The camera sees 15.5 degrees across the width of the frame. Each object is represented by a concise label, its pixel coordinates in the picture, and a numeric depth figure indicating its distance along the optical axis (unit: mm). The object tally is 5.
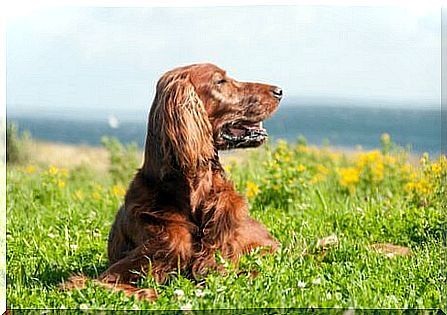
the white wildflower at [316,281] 6516
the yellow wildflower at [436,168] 7474
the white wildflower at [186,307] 6086
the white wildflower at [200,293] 6371
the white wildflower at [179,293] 6506
